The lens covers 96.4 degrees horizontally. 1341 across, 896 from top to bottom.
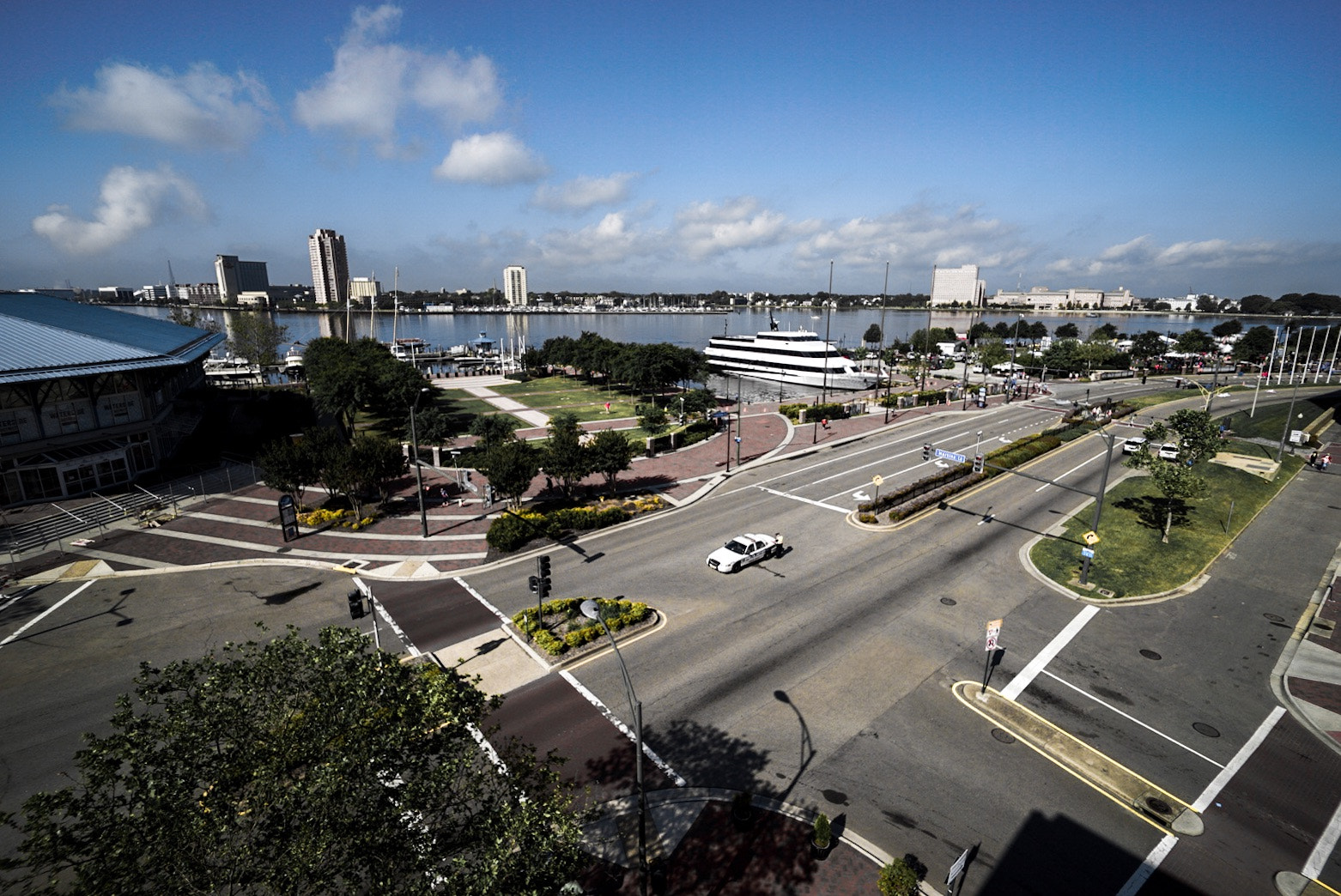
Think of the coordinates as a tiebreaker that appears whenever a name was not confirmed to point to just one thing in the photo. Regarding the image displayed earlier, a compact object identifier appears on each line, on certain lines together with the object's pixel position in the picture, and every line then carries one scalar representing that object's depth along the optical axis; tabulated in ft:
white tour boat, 321.52
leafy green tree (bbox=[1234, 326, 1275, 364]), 376.48
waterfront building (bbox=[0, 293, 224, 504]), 125.49
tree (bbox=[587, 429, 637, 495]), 125.39
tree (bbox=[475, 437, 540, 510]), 112.16
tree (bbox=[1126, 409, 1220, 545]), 106.83
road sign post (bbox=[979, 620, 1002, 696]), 63.10
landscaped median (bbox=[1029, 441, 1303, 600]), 95.61
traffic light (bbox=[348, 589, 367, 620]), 67.97
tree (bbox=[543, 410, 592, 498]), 121.19
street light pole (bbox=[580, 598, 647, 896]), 40.75
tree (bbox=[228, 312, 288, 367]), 309.42
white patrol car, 96.89
